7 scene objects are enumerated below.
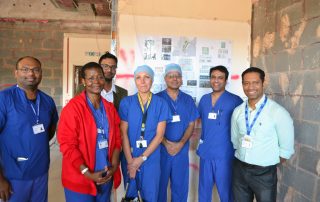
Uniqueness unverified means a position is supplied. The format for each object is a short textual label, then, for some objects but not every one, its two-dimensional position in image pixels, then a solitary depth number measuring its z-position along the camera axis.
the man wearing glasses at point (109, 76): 2.38
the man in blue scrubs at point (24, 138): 1.66
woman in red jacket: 1.62
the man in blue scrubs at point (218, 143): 2.39
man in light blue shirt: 1.88
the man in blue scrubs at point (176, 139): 2.41
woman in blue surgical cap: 2.07
